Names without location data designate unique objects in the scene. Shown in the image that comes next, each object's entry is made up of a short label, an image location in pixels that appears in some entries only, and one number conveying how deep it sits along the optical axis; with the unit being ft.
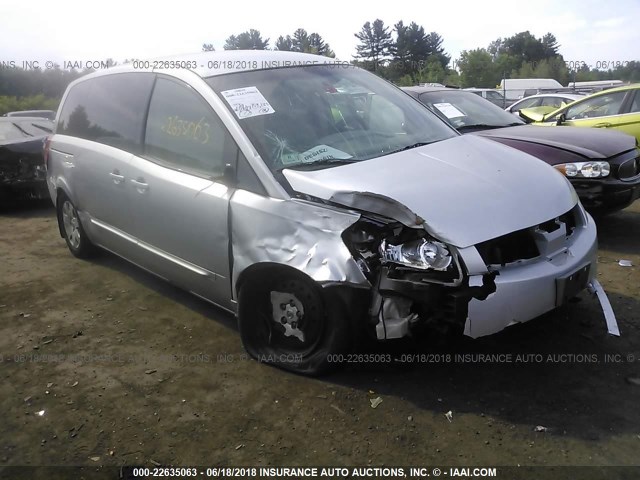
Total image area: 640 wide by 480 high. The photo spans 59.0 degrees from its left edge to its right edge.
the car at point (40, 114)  51.83
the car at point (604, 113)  24.39
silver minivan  9.04
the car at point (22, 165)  24.70
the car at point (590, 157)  16.28
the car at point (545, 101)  50.81
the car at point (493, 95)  63.21
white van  103.31
